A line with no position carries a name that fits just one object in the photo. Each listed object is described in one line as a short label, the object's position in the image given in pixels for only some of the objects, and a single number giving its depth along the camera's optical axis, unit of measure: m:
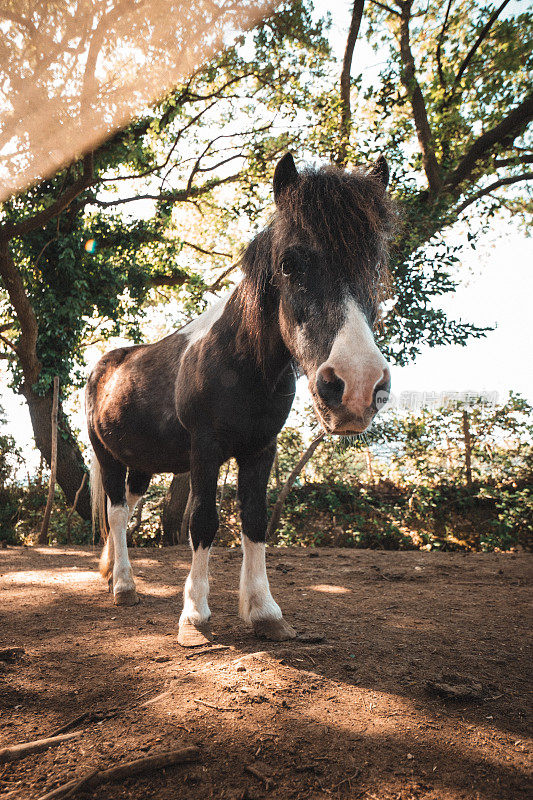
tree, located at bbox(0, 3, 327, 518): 9.21
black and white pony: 2.05
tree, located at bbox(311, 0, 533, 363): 6.90
